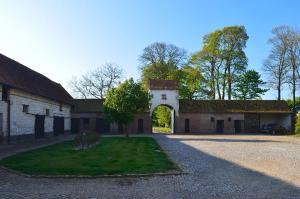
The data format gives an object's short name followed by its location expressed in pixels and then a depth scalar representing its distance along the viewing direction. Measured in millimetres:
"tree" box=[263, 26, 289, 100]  26504
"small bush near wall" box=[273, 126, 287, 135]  25720
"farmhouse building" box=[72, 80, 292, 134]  25416
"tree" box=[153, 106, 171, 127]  32327
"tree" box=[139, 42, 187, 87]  30924
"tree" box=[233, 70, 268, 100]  29942
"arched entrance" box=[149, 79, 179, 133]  26030
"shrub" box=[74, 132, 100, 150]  11479
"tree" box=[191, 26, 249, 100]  28837
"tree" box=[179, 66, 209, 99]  29644
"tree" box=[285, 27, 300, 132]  25960
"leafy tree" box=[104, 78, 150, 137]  19049
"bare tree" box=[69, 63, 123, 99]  33099
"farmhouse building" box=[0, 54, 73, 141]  12787
